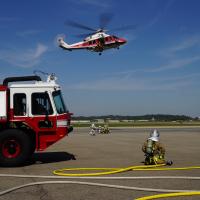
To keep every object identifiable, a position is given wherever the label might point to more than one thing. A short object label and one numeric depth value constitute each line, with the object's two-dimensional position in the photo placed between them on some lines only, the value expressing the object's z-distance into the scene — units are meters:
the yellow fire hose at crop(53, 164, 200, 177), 11.40
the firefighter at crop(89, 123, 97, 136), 38.16
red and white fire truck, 13.98
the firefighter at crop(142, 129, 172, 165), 13.73
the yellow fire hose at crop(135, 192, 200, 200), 8.12
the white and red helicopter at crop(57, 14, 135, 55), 54.34
